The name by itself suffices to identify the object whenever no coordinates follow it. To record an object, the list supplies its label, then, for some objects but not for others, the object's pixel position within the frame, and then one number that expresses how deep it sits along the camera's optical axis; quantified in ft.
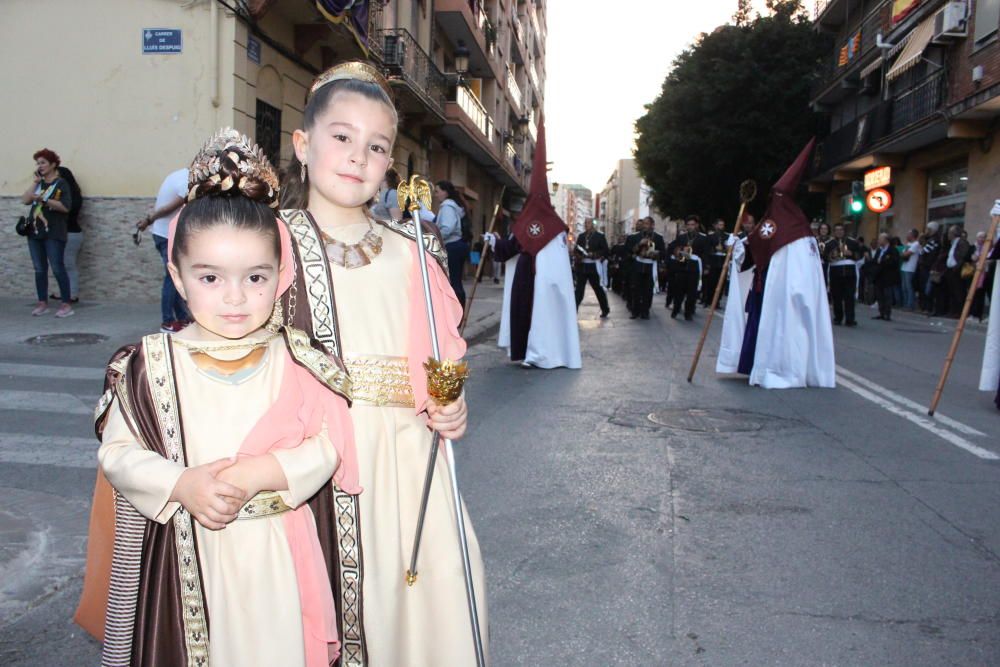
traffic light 88.68
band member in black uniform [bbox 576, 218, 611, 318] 56.15
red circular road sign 86.63
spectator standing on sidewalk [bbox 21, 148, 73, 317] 32.89
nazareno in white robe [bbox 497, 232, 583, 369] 32.42
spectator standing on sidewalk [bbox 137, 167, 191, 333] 26.94
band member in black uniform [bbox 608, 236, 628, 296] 69.95
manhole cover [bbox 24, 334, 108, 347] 29.71
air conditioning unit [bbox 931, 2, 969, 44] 71.10
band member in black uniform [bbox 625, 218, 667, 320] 56.44
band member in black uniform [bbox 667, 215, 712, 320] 57.41
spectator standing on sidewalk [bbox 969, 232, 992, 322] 54.70
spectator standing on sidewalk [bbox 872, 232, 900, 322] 61.41
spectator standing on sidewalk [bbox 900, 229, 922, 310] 70.23
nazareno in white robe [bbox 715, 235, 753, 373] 31.14
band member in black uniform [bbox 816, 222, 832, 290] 56.18
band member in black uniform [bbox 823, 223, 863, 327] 54.65
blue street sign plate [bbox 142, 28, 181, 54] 41.98
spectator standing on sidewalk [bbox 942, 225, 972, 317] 58.44
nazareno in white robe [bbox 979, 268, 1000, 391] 25.85
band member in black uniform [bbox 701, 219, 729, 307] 62.54
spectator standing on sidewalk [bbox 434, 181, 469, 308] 35.17
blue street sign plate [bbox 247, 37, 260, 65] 44.52
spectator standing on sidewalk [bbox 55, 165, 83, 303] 34.71
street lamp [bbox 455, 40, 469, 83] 94.21
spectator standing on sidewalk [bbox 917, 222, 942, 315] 63.98
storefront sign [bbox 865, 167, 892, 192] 88.99
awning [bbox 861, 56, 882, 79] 92.52
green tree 111.75
